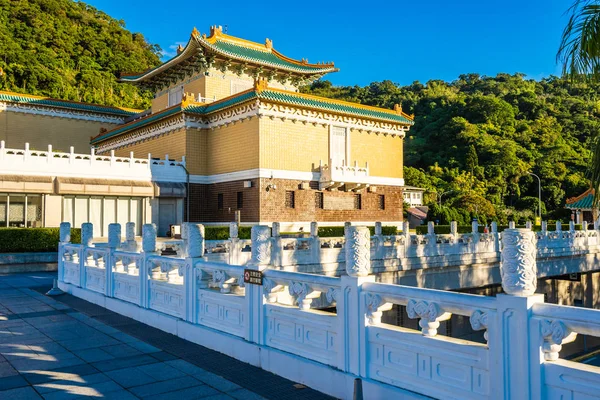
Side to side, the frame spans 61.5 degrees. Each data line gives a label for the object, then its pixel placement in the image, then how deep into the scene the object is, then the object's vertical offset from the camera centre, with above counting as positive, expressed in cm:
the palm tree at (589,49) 515 +172
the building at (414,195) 6206 +253
